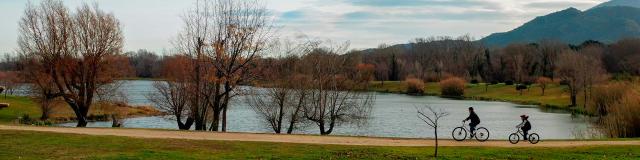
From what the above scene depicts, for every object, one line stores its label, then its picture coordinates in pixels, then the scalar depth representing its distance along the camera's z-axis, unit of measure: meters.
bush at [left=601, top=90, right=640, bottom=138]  35.50
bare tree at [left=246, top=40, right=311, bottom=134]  44.19
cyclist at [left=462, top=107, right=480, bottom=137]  28.91
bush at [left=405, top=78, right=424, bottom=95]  122.06
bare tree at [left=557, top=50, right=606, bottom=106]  85.75
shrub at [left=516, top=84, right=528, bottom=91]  108.94
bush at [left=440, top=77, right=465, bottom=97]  114.31
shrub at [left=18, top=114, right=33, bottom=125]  50.36
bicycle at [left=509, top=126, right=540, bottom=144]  29.01
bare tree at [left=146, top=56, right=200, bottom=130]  44.03
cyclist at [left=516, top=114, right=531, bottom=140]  29.17
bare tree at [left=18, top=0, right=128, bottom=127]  45.81
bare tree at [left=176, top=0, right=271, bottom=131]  38.44
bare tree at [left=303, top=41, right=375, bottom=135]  44.81
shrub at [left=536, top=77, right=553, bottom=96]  104.24
